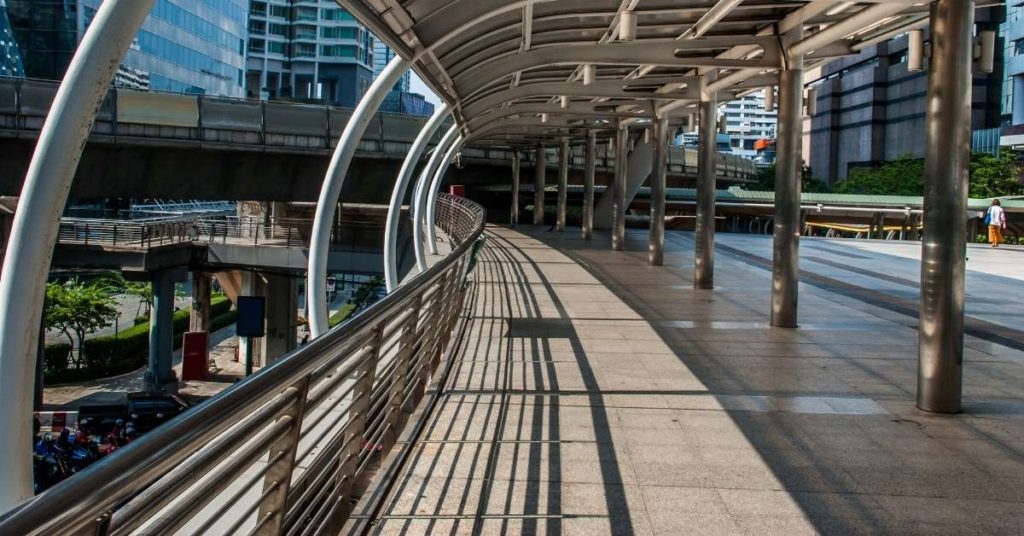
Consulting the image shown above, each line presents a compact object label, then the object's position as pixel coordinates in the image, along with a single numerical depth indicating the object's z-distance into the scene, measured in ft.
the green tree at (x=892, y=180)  218.18
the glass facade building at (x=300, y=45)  365.40
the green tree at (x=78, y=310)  150.92
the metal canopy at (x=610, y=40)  27.68
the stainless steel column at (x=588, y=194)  104.12
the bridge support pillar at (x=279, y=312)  157.07
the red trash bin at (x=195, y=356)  126.31
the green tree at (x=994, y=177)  184.14
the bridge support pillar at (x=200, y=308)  156.35
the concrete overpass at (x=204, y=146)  78.12
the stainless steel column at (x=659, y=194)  67.97
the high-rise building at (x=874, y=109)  235.81
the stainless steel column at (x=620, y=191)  86.07
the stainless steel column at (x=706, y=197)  52.85
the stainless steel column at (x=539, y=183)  131.44
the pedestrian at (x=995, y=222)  95.86
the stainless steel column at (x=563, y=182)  115.55
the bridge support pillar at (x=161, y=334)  124.16
